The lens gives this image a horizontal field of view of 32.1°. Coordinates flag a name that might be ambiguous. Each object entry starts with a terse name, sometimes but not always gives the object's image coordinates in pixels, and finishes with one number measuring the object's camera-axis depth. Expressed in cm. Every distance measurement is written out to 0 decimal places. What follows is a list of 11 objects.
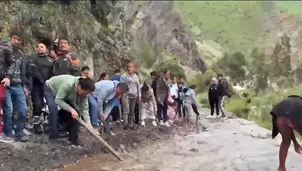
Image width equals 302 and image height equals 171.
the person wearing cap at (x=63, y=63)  891
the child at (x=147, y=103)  1209
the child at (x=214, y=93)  1684
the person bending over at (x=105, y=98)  983
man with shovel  798
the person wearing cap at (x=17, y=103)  820
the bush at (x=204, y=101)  2767
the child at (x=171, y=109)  1427
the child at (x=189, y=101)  1489
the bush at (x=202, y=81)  4541
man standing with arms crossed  805
